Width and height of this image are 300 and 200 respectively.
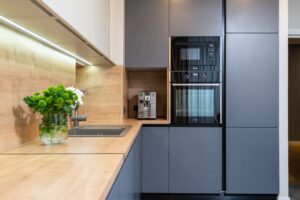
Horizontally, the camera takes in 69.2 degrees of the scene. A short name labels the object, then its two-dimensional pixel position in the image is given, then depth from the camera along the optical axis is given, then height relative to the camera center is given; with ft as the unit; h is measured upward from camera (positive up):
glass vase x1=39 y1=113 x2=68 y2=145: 3.96 -0.50
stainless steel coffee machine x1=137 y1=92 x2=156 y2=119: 8.15 -0.20
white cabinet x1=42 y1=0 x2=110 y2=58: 3.21 +1.60
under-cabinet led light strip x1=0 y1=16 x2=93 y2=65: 3.44 +1.25
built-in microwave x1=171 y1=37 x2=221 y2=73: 7.70 +1.68
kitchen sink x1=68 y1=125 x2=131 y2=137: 6.09 -0.83
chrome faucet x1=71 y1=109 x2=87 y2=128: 5.86 -0.50
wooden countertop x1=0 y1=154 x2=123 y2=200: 1.98 -0.84
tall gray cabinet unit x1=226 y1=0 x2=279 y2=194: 7.58 +0.07
